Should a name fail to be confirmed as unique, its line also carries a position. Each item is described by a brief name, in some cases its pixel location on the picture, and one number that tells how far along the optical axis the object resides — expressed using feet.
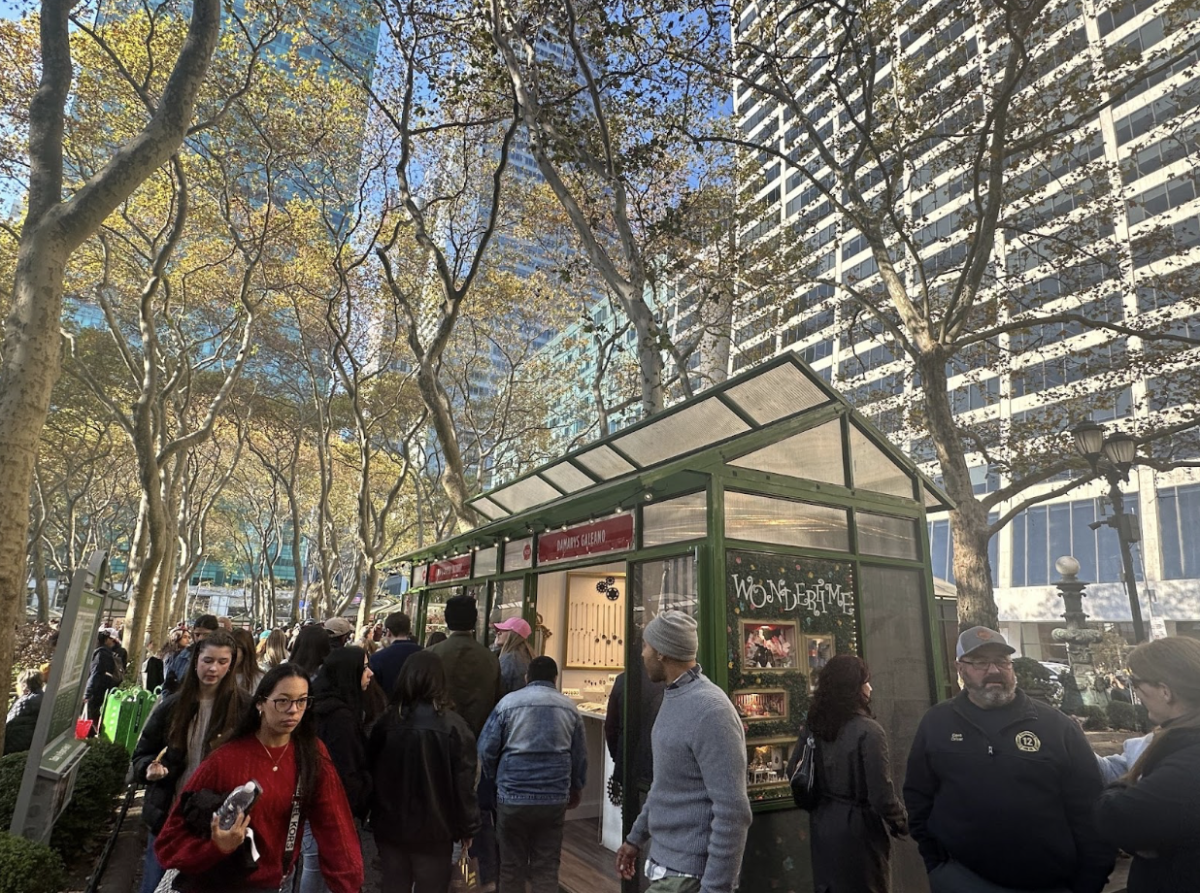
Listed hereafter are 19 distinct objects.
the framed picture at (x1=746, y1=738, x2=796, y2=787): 15.99
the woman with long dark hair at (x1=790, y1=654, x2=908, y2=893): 11.53
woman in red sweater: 7.60
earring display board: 30.07
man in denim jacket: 13.66
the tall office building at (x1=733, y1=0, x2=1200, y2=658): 87.35
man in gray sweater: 8.34
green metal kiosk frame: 16.34
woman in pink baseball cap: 19.93
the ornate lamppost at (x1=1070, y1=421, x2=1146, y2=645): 29.66
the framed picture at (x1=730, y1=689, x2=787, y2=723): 16.17
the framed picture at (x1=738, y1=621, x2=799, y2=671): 16.63
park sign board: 12.98
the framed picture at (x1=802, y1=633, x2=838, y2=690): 17.47
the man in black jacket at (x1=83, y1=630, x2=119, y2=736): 32.24
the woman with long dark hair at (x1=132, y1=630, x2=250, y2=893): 10.99
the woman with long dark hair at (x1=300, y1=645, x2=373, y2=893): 11.78
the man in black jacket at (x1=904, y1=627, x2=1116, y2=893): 8.50
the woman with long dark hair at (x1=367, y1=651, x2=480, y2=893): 11.38
